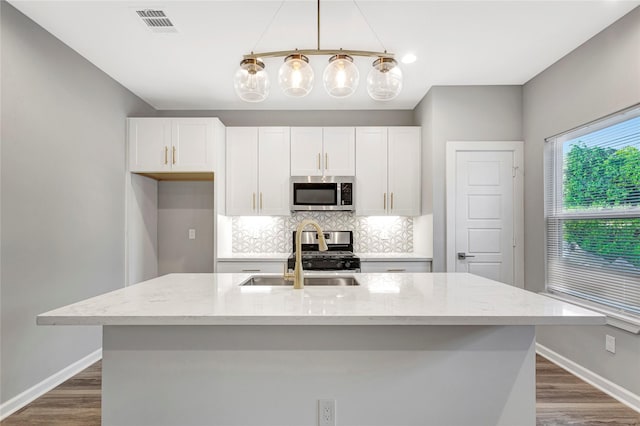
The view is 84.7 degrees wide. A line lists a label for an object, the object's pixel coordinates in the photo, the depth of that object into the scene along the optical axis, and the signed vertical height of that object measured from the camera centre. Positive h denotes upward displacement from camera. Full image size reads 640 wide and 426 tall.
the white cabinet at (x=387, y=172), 4.05 +0.53
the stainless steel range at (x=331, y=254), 3.70 -0.41
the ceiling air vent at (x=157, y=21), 2.40 +1.41
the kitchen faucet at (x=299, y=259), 1.83 -0.22
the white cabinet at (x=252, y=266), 3.76 -0.51
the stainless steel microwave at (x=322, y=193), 3.99 +0.29
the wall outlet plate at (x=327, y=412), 1.58 -0.87
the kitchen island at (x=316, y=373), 1.58 -0.70
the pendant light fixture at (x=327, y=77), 1.75 +0.72
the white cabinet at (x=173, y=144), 3.73 +0.81
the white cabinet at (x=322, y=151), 4.05 +0.78
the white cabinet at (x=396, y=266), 3.72 -0.51
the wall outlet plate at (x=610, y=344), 2.53 -0.92
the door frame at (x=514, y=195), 3.60 +0.24
